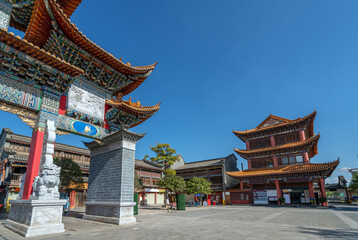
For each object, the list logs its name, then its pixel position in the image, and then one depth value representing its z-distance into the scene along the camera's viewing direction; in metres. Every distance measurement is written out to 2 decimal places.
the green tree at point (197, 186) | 27.47
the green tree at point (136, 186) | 27.04
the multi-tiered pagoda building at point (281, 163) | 25.61
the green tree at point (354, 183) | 34.28
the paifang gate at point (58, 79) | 7.87
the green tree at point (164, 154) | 25.42
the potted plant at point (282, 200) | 26.34
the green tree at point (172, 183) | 21.62
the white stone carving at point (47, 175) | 7.26
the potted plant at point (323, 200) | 23.55
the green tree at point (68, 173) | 21.12
